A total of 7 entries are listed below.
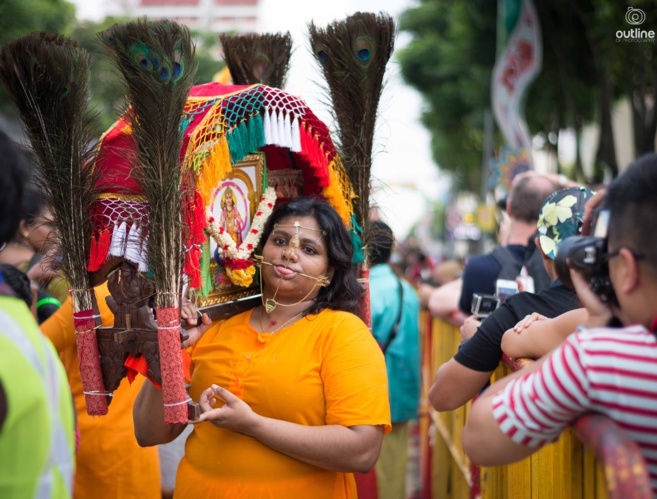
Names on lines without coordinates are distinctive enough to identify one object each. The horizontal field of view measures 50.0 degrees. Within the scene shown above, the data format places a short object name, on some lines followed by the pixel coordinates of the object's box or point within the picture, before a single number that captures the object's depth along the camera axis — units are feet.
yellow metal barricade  4.32
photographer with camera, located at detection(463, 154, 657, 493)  4.68
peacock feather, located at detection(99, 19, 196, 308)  7.34
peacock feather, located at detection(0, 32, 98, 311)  7.52
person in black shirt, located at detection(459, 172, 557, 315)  13.46
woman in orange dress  7.82
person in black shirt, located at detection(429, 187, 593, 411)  8.38
